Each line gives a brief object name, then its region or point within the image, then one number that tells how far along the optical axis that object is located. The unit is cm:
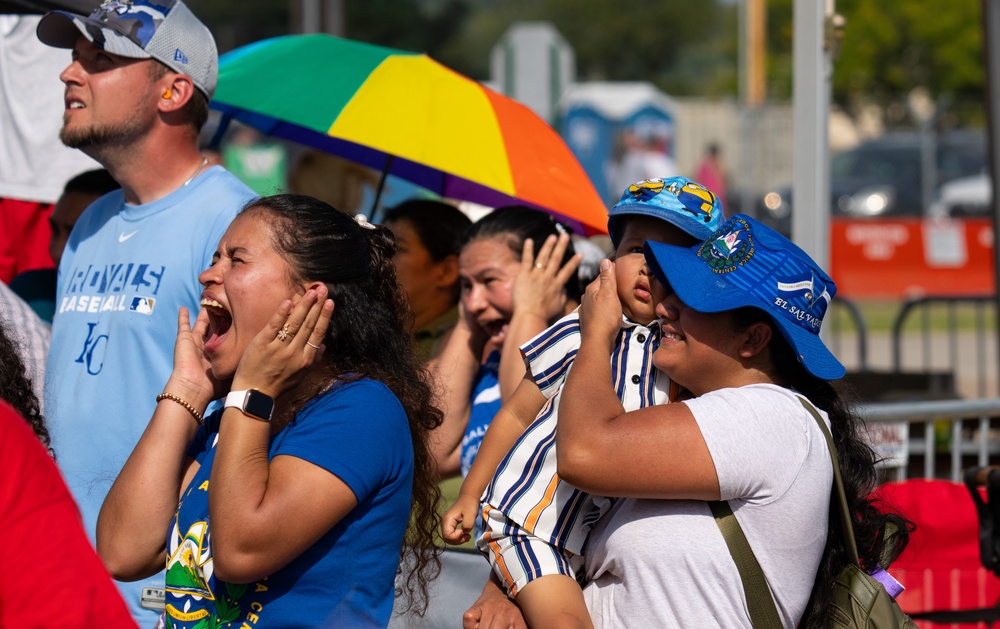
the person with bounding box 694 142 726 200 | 4506
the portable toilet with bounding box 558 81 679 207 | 4500
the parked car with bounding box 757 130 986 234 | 4269
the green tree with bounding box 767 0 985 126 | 8187
